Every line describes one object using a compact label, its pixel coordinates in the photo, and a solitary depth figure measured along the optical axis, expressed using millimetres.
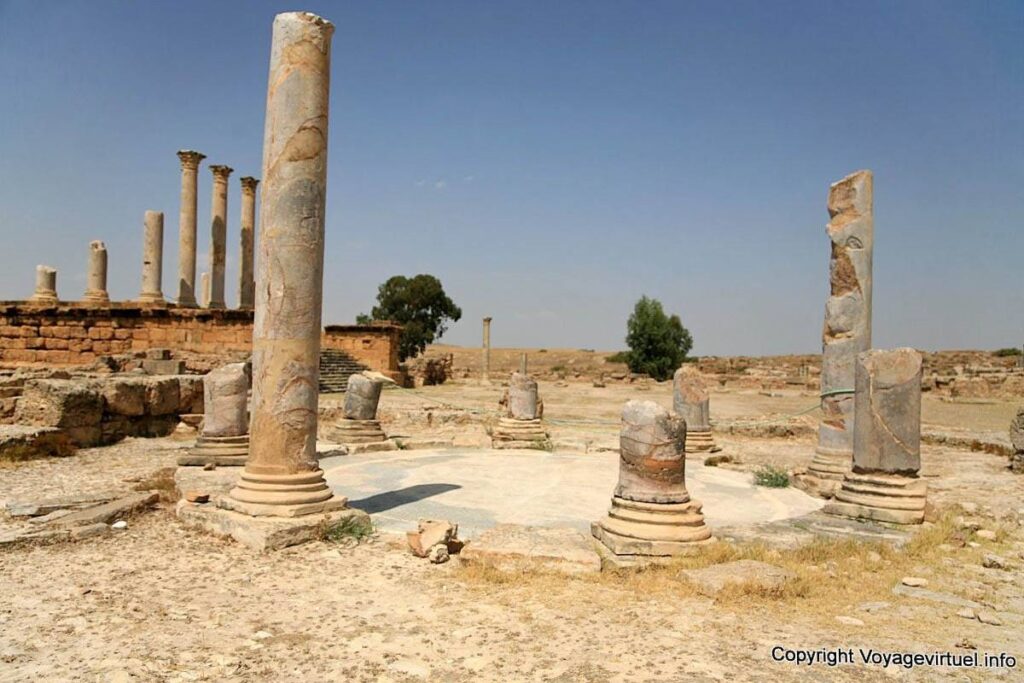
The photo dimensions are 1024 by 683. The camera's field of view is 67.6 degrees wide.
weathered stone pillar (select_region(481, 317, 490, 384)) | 36844
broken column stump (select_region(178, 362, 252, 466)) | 10820
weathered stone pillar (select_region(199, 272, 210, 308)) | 36938
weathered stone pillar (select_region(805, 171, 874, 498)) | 10320
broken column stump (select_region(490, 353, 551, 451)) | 14352
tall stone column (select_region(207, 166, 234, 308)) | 29516
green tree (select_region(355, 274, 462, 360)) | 53625
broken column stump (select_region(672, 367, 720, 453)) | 13727
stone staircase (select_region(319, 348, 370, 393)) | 25622
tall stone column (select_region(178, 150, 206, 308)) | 28141
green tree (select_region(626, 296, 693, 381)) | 48250
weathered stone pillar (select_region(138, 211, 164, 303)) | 27375
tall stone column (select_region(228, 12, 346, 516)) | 7430
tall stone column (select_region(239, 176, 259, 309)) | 31344
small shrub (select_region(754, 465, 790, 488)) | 10664
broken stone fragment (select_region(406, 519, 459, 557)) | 6457
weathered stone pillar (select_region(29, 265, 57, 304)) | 27781
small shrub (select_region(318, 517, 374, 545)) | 7031
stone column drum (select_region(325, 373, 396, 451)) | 13820
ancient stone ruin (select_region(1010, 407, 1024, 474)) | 12258
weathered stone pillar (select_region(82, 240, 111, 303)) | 27281
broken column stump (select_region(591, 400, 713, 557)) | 6543
